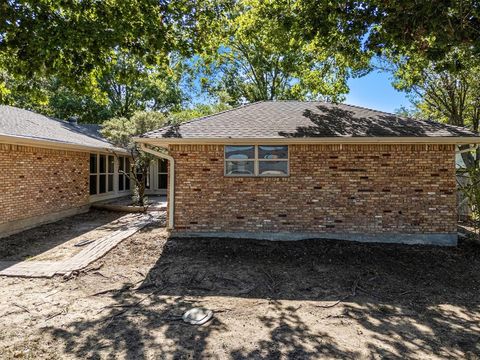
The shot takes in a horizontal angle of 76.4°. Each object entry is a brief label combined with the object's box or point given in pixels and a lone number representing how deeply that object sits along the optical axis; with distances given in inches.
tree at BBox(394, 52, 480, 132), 642.2
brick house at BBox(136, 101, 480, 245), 315.6
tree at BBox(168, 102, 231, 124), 888.9
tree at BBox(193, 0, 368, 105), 336.8
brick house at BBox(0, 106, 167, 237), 357.4
